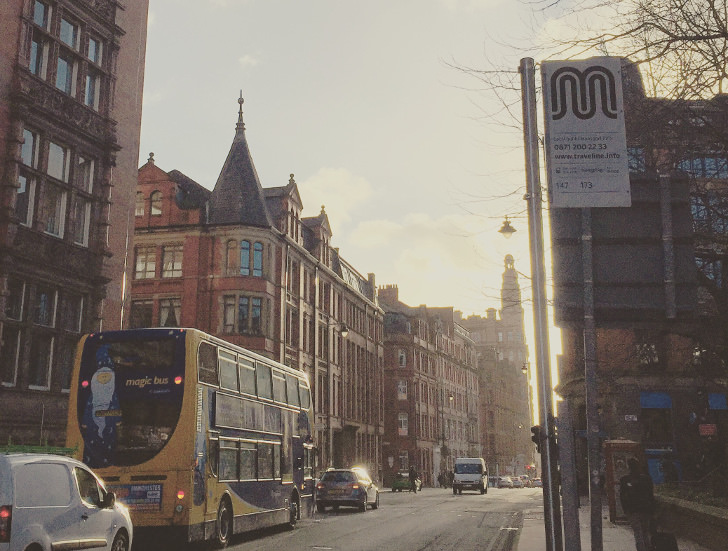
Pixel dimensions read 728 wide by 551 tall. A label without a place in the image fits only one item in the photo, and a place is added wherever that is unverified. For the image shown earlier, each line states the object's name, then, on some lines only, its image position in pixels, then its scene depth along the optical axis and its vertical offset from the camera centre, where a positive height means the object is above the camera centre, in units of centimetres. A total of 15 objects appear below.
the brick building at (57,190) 2123 +759
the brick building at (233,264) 4450 +1054
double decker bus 1420 +29
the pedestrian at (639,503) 1236 -99
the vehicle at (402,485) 5972 -346
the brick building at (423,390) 8044 +566
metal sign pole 614 +87
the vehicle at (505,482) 8062 -438
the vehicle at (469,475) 5300 -240
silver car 2966 -194
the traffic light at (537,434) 675 +5
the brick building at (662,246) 572 +170
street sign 546 +216
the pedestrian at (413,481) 5812 -306
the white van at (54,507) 889 -86
